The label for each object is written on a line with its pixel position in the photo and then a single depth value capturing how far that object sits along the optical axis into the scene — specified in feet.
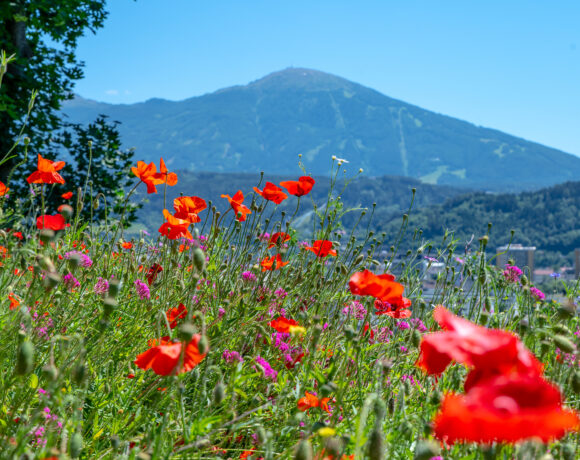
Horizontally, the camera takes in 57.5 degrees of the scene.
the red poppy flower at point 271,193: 8.93
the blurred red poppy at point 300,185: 9.16
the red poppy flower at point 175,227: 7.04
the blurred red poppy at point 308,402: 5.21
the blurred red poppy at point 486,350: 2.41
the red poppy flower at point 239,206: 8.75
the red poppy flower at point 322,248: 8.20
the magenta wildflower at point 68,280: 6.34
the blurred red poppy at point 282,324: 6.55
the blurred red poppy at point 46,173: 8.54
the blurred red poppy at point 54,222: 7.45
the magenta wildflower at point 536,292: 9.27
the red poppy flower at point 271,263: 8.14
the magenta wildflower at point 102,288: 7.49
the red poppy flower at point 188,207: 7.56
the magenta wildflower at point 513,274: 10.58
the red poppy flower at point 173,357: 3.84
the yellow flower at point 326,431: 3.07
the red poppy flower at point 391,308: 6.84
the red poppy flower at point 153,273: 8.66
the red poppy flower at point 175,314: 6.93
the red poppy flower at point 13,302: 6.33
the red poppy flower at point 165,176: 8.83
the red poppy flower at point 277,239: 8.87
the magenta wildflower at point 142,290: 7.75
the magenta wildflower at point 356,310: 8.65
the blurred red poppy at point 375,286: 5.00
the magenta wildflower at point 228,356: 6.63
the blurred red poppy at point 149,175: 8.70
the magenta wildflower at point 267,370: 6.02
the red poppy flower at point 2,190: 8.10
